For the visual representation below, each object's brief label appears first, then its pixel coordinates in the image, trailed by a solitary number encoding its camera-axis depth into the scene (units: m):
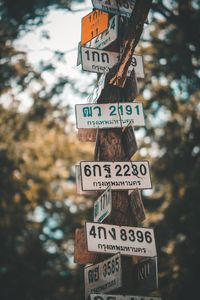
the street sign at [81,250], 4.21
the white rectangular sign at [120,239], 3.91
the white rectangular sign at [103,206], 4.06
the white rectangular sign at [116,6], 5.24
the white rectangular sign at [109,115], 4.78
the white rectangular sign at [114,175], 4.37
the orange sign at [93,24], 5.37
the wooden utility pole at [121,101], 4.22
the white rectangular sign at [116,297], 3.73
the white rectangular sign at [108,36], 5.26
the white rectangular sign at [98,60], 5.12
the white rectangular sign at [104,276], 3.80
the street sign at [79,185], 4.45
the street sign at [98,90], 4.87
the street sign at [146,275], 3.85
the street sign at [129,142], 4.59
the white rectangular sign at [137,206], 4.20
